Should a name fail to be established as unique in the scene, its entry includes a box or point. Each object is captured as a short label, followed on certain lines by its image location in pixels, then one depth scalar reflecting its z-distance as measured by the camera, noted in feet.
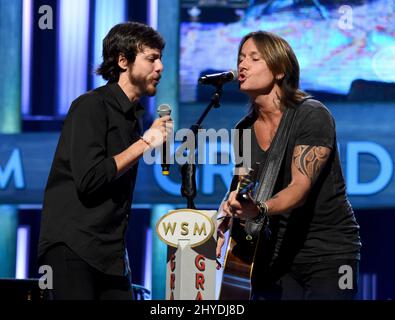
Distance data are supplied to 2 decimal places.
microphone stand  20.20
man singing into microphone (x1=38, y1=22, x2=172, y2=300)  17.65
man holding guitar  18.89
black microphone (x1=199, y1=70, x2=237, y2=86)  20.70
